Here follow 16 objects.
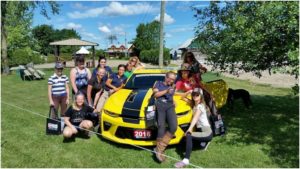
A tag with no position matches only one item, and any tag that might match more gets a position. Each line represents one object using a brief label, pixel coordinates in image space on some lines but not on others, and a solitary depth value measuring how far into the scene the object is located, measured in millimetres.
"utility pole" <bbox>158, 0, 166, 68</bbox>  11547
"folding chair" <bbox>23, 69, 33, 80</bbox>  14533
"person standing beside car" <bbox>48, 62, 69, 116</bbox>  4986
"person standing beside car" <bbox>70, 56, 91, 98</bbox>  5181
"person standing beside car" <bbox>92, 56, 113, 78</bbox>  5380
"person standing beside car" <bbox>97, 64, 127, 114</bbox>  5263
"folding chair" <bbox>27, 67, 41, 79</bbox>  14531
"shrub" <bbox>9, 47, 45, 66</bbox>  31233
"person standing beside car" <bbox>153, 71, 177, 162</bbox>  3966
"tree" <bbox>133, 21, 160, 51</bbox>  42924
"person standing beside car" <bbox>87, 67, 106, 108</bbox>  5229
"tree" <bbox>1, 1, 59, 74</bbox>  16913
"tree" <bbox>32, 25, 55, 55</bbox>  64876
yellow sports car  4172
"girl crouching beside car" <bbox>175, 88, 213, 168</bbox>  3855
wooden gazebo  22842
